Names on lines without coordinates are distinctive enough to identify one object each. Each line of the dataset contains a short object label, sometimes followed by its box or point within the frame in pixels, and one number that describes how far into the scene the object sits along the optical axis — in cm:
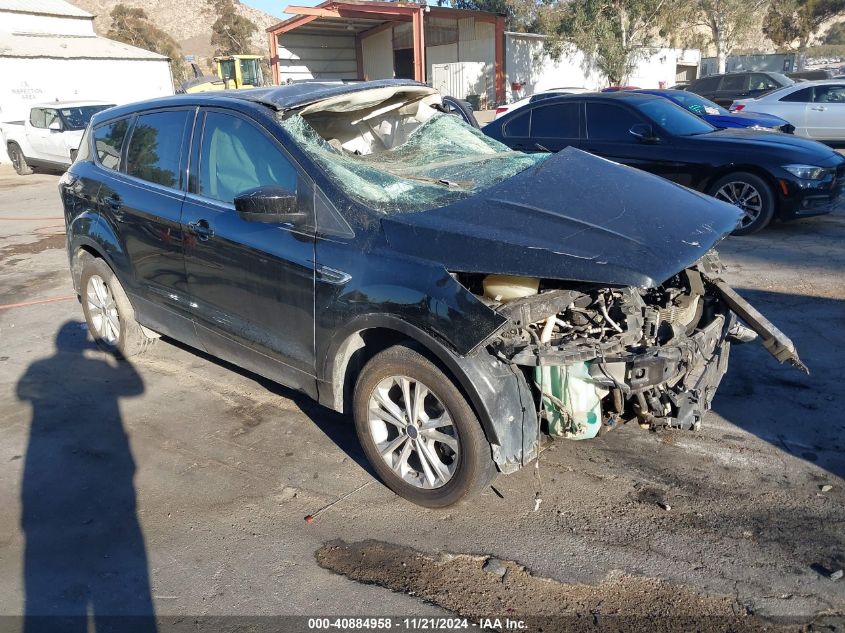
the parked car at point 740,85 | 1995
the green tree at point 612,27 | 2547
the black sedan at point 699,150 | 796
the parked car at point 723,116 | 1071
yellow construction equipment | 2891
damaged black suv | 309
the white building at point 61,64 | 2262
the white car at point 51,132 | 1672
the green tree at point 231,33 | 6200
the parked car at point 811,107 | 1502
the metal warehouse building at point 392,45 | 2659
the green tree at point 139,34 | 5556
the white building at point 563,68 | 3169
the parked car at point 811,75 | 2585
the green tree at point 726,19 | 3475
